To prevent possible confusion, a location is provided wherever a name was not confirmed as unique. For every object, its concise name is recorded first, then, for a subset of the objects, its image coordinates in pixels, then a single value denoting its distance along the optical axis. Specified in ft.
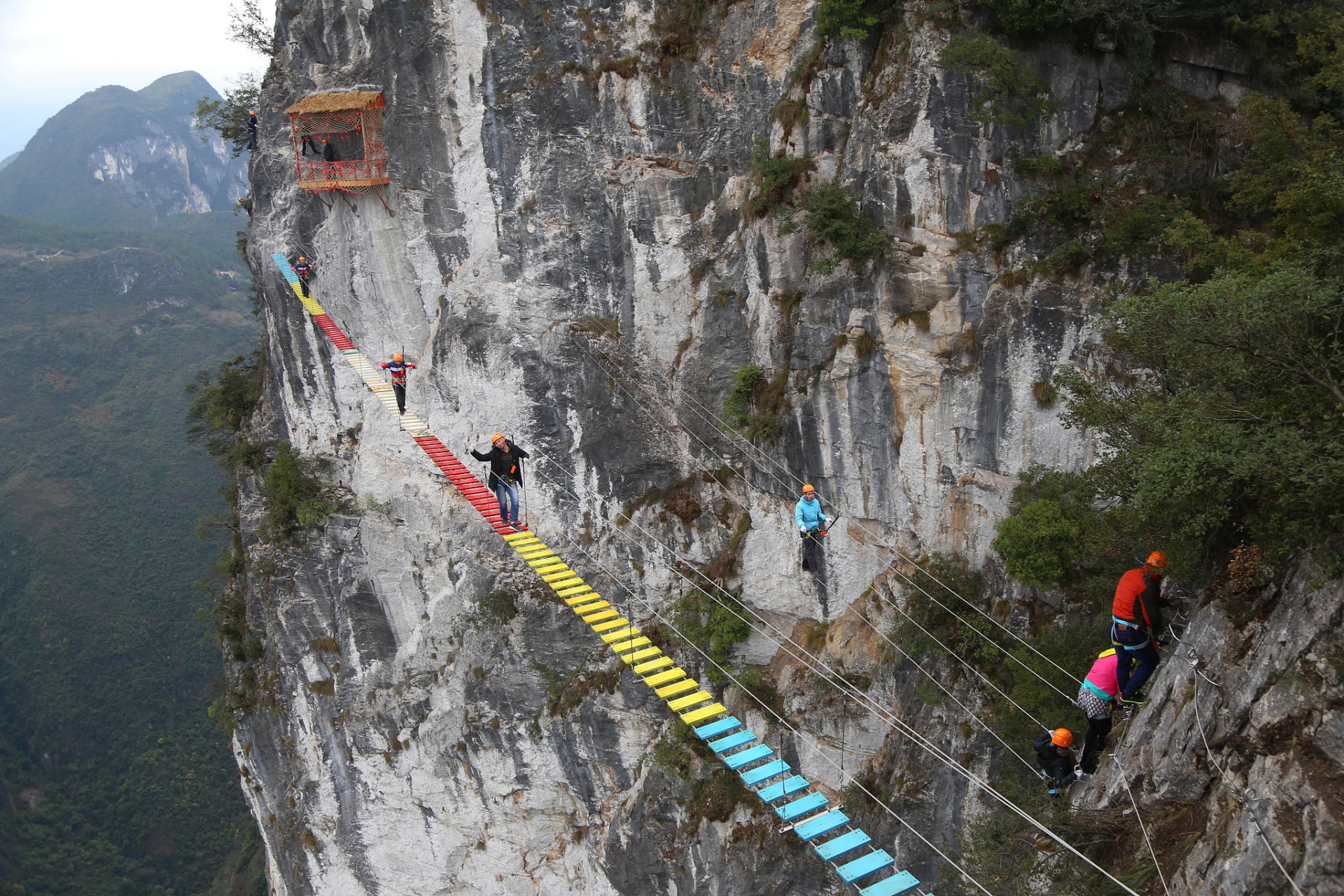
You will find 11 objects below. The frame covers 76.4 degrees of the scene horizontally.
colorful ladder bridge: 26.66
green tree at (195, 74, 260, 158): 77.00
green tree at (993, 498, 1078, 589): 35.58
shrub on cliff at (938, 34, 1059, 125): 38.70
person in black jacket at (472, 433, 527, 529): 43.75
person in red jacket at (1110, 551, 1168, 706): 26.61
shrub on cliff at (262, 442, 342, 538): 69.51
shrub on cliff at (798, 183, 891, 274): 42.65
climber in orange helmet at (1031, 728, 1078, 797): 28.27
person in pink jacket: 27.22
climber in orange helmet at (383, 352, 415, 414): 53.78
